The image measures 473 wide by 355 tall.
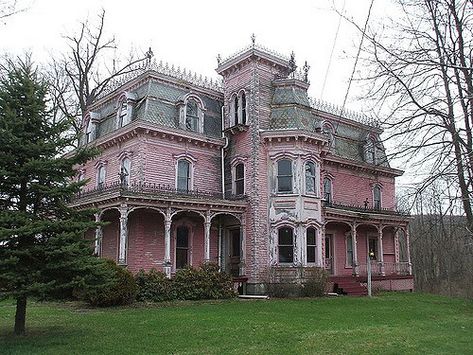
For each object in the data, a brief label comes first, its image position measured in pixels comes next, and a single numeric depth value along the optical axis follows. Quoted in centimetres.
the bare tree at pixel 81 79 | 3531
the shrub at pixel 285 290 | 2120
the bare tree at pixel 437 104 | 1055
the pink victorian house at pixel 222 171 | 2144
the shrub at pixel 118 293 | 1645
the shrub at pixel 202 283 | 1917
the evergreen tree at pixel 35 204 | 1016
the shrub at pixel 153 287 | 1825
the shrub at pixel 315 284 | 2125
